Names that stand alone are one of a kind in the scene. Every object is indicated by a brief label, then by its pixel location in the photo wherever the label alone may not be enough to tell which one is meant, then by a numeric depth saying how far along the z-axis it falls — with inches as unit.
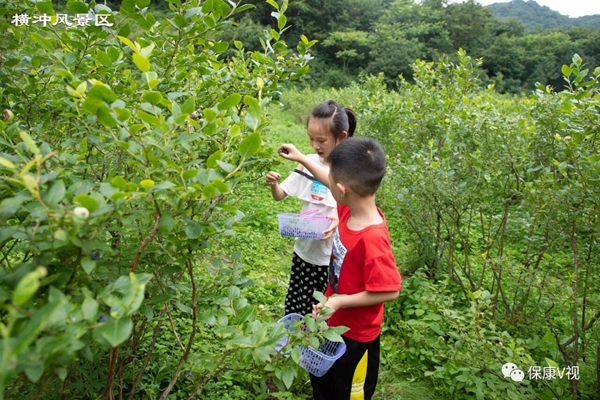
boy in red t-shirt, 65.2
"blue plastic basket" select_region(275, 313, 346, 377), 63.8
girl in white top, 89.8
